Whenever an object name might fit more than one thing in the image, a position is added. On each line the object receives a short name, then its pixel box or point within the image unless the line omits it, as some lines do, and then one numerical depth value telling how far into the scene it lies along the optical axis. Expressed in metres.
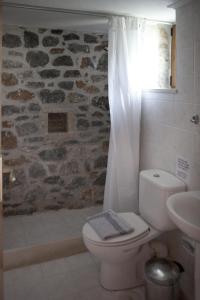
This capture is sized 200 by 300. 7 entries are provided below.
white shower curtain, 2.38
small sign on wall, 2.04
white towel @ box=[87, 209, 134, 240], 1.97
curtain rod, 2.08
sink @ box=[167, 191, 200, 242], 1.66
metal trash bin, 1.89
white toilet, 1.92
